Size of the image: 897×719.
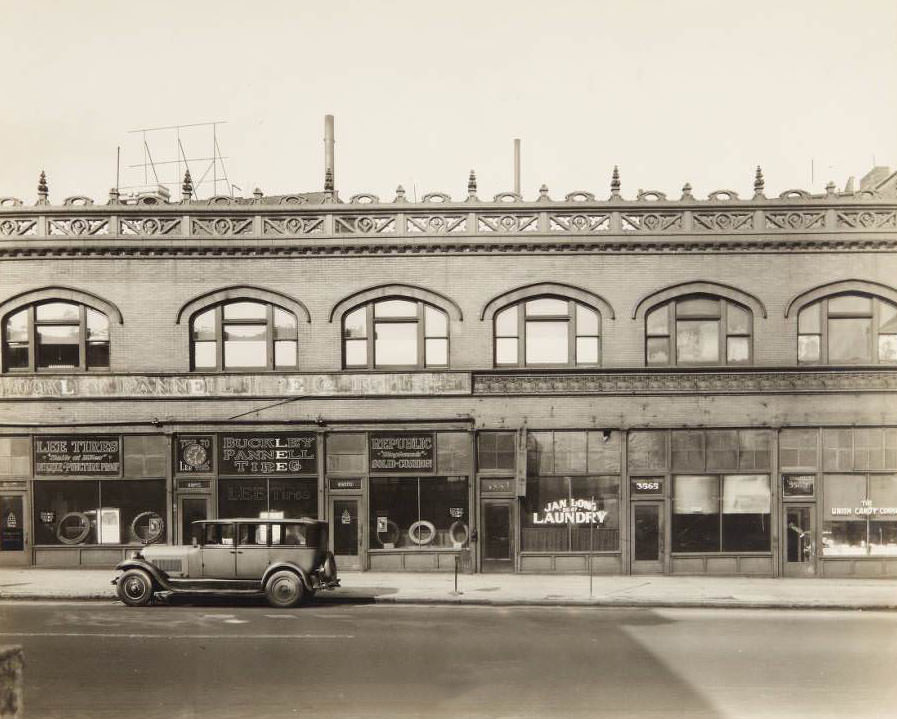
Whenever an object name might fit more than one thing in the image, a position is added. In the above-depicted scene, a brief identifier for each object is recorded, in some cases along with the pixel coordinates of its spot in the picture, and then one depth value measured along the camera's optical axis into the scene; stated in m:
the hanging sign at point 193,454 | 22.25
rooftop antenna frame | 25.19
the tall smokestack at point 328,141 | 27.90
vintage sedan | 17.31
